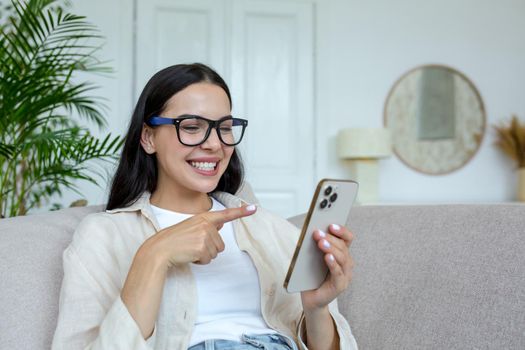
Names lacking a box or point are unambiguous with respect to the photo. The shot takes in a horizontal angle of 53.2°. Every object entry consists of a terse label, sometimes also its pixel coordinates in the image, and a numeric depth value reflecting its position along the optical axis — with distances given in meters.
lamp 3.90
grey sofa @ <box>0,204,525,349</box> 1.09
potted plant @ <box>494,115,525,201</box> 4.34
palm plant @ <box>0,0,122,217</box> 1.95
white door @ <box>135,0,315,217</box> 4.06
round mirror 4.45
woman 0.99
